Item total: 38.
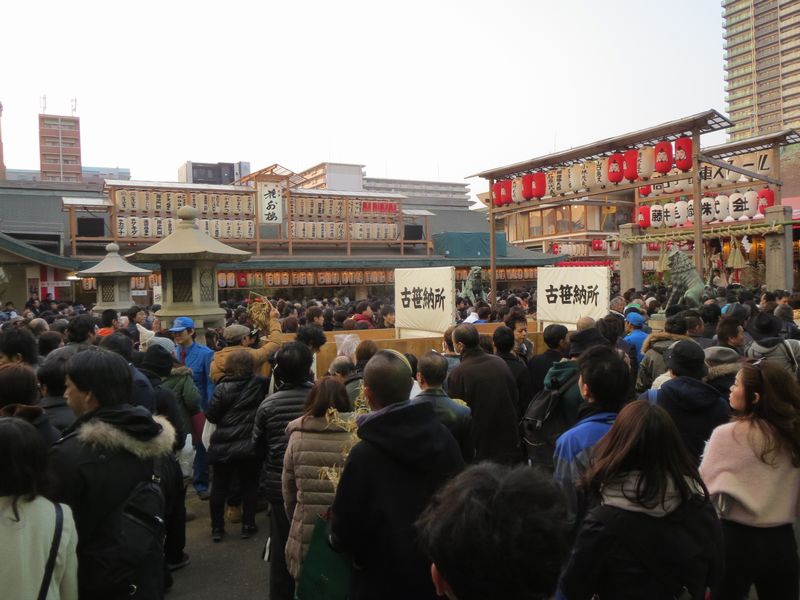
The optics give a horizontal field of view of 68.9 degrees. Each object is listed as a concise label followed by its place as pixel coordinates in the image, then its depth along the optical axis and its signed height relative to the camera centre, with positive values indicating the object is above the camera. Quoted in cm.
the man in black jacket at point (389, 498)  234 -86
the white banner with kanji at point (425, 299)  782 -22
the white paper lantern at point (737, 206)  1791 +221
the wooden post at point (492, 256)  1670 +78
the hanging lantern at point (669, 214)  2096 +233
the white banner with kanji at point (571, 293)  782 -17
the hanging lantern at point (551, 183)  1628 +275
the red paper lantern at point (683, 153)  1296 +280
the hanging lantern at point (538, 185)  1655 +276
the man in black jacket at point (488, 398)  471 -93
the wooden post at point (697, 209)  1238 +145
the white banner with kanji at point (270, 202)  2473 +361
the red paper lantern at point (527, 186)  1695 +280
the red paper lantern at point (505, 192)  1776 +276
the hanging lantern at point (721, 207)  1844 +225
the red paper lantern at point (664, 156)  1321 +279
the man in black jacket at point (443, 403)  344 -72
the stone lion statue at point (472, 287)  1877 -13
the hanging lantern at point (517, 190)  1736 +274
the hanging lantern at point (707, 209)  1886 +224
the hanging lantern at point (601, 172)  1492 +280
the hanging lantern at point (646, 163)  1370 +275
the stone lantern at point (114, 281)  1274 +21
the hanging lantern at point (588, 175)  1522 +278
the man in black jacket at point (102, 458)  233 -69
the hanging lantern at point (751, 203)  1762 +226
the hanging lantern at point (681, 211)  2059 +239
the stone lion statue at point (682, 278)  1190 +1
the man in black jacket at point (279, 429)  365 -95
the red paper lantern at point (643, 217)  2186 +235
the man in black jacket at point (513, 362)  546 -75
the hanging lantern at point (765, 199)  1745 +234
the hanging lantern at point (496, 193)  1814 +277
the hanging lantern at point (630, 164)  1402 +280
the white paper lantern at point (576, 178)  1552 +277
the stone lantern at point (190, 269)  872 +31
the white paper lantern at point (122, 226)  2212 +242
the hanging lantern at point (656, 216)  2139 +233
